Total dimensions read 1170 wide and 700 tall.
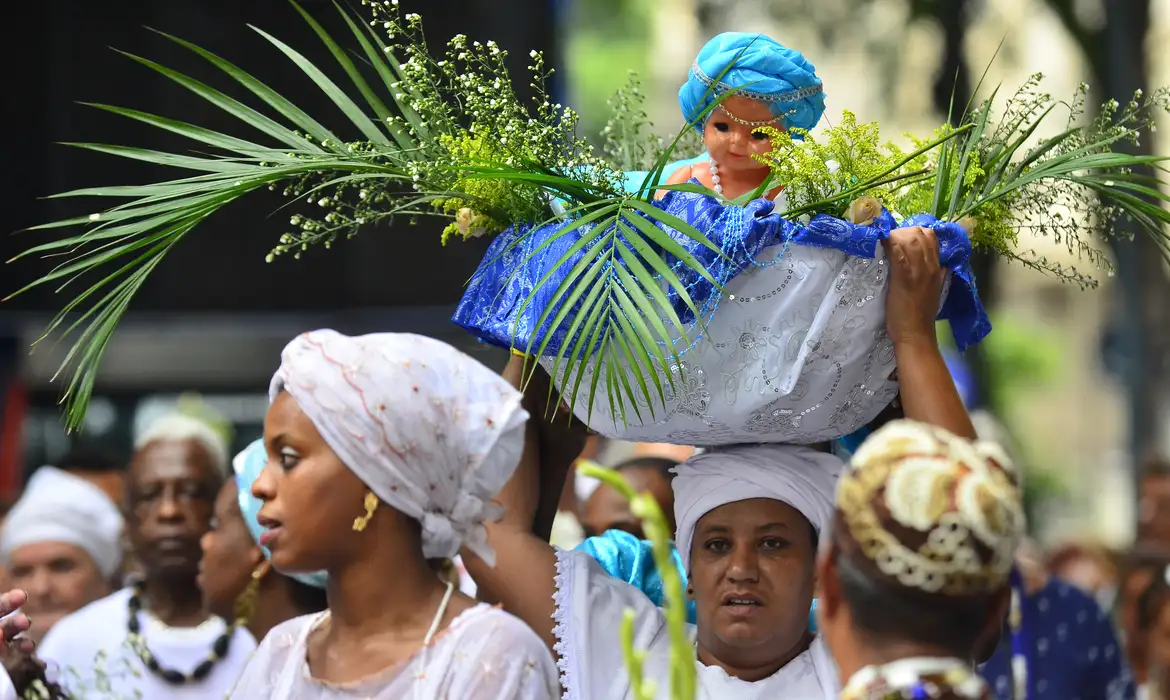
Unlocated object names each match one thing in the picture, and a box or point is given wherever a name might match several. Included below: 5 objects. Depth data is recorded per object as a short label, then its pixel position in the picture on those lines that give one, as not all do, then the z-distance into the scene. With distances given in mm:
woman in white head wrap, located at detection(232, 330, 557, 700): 6656
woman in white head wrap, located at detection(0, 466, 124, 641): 12679
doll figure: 7079
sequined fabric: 6644
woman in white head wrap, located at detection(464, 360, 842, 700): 7299
